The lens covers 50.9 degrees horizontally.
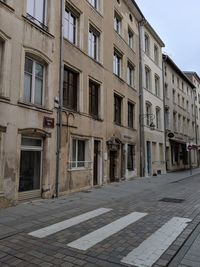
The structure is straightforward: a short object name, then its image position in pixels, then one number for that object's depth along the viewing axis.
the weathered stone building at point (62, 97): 6.86
